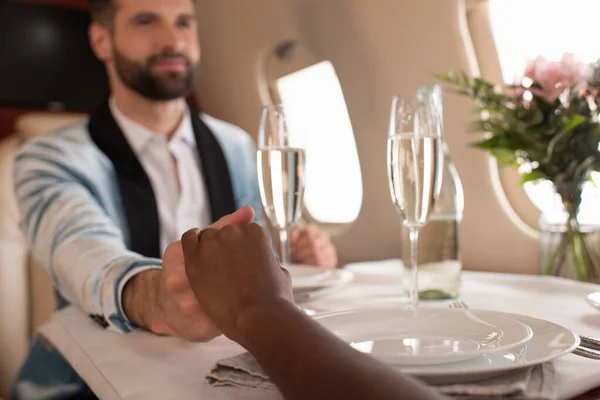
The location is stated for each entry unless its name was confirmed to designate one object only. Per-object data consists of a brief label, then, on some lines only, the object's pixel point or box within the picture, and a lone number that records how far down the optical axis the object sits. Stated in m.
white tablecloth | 0.58
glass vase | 1.11
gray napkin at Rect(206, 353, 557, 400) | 0.48
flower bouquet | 1.09
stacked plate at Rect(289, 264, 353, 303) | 0.99
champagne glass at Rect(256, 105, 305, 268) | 0.97
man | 0.89
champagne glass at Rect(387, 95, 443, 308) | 0.83
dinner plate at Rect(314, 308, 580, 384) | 0.50
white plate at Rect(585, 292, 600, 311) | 0.79
